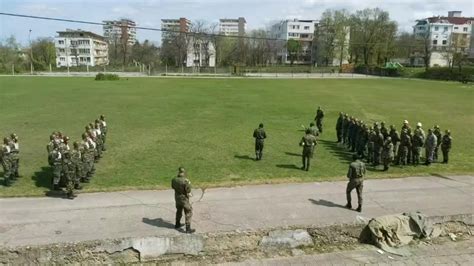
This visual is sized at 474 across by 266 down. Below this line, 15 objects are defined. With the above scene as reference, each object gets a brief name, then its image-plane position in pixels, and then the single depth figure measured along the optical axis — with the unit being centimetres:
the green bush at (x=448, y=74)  7008
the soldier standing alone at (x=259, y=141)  1543
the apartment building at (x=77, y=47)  12921
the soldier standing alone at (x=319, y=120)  2101
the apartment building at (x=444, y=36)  8862
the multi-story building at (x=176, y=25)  11234
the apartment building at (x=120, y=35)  11964
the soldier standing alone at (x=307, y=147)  1412
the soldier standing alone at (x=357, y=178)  1059
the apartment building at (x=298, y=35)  12838
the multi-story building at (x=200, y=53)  11038
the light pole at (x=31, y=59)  9099
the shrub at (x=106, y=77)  6275
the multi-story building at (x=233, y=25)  18649
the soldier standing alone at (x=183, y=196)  909
